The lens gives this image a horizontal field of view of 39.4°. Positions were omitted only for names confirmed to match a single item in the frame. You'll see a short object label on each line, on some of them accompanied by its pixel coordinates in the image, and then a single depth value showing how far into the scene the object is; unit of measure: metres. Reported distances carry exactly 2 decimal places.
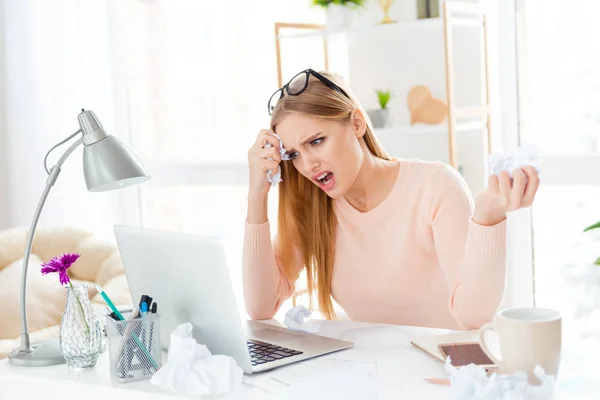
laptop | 1.34
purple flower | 1.42
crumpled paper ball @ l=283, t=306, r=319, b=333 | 1.63
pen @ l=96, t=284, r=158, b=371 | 1.37
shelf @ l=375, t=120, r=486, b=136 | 2.91
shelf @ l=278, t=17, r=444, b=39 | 2.92
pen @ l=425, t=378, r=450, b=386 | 1.26
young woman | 1.86
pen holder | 1.36
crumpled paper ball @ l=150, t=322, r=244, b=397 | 1.24
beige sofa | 2.59
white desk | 1.24
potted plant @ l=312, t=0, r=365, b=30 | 3.10
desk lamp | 1.50
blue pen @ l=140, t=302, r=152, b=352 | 1.37
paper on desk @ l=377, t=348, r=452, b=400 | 1.23
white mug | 1.16
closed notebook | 1.42
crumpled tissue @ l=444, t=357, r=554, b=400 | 1.09
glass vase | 1.43
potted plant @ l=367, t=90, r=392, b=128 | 3.08
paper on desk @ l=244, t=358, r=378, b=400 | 1.25
